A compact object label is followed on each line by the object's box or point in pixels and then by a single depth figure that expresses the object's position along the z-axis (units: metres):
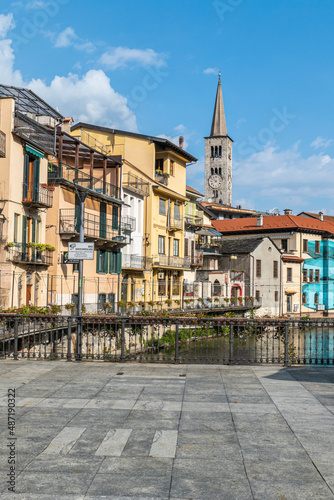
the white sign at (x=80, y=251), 17.31
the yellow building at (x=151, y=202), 45.06
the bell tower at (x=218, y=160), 135.88
